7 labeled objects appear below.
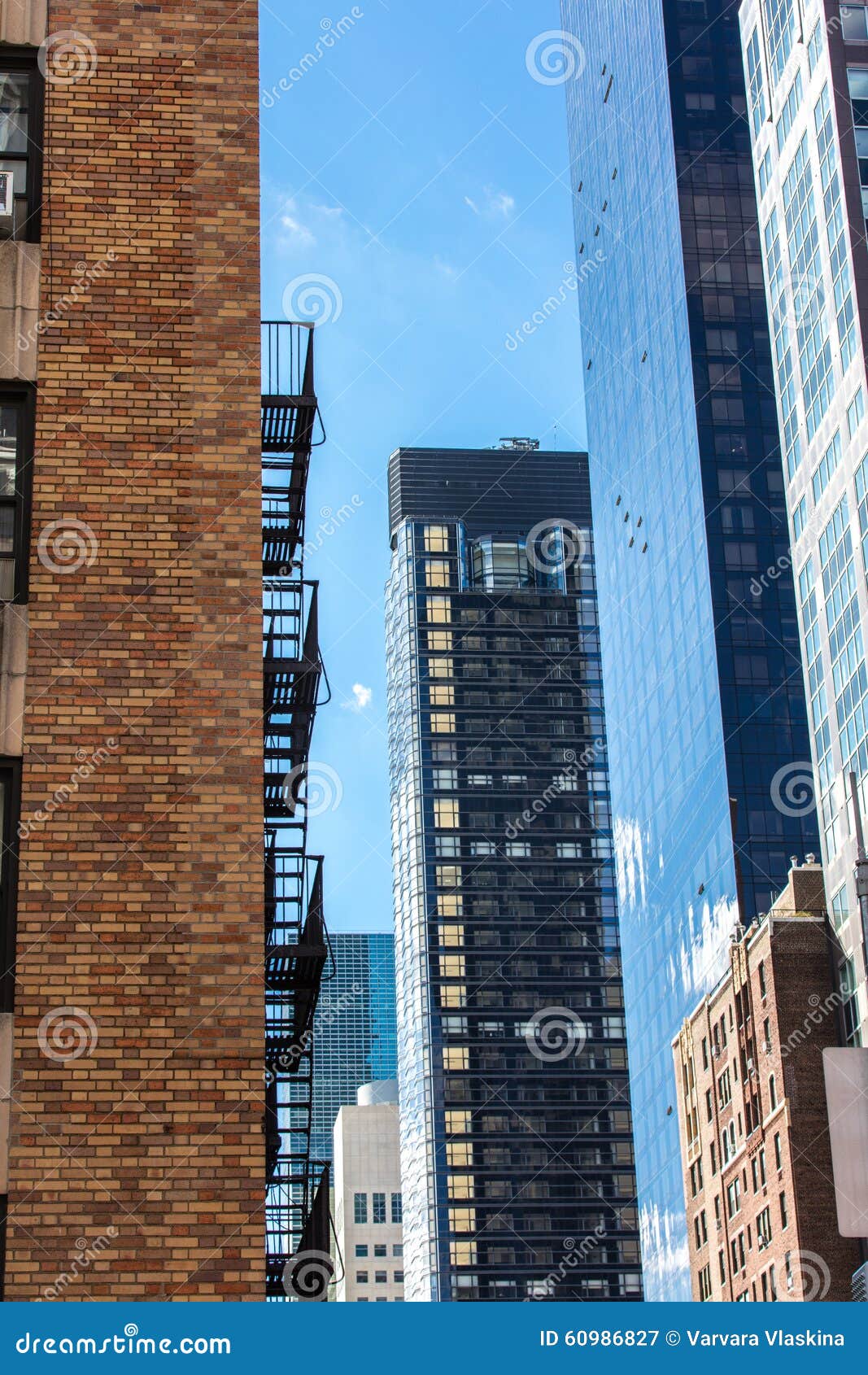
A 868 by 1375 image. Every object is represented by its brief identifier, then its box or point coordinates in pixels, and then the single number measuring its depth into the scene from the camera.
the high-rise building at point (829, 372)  77.69
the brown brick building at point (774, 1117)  82.75
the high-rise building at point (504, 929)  150.62
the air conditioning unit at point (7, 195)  15.79
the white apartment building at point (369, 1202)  181.62
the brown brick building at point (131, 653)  13.09
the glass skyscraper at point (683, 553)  108.88
